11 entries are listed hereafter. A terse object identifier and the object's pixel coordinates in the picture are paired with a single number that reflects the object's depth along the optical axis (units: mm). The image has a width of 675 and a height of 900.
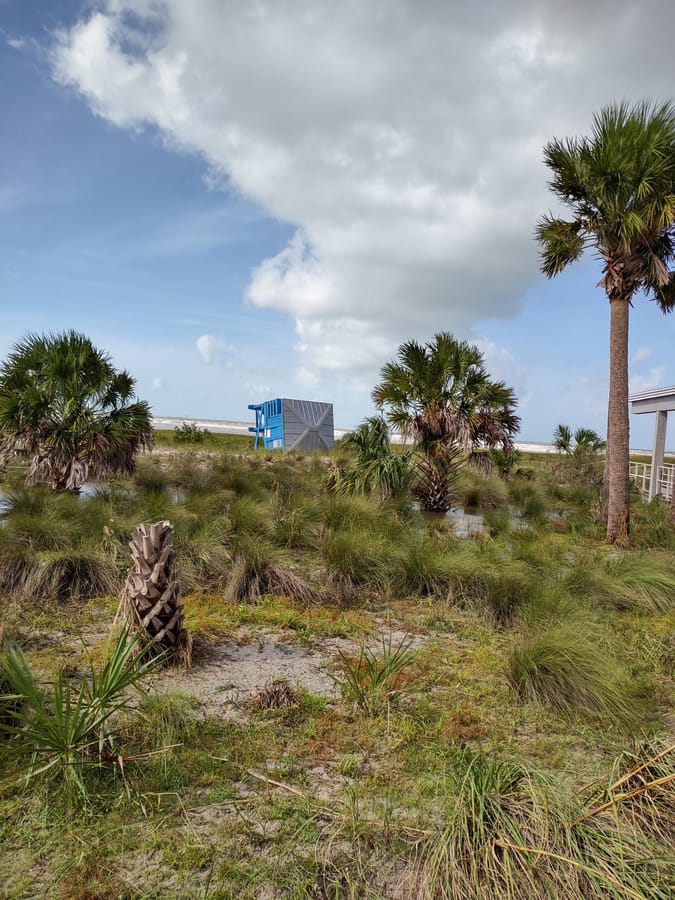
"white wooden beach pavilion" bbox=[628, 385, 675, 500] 16703
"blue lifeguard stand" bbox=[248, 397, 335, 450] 31141
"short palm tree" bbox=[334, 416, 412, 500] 12574
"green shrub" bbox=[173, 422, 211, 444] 28352
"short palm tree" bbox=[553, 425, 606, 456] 22234
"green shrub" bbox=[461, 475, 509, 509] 16234
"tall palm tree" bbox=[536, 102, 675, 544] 10047
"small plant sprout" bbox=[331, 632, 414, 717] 3822
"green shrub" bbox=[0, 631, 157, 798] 2715
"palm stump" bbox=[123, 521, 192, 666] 4320
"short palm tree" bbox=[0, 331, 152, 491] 10156
